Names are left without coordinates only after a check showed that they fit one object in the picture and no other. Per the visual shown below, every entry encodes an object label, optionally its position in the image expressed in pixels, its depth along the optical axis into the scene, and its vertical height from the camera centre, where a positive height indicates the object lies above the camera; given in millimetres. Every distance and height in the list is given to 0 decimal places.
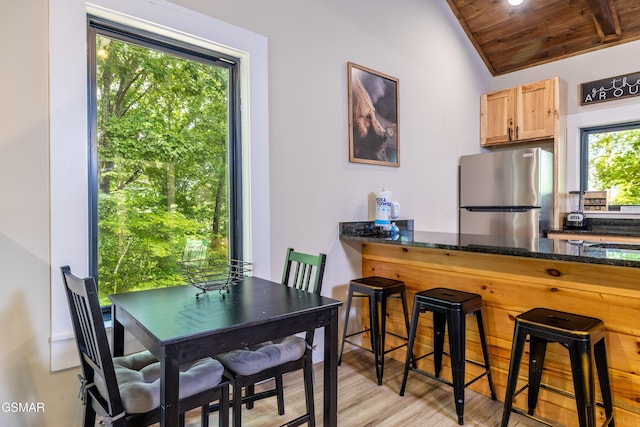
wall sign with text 3467 +1202
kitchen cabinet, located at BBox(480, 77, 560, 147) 3648 +1042
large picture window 1897 +320
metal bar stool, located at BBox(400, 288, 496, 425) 1942 -661
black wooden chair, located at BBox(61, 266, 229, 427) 1182 -625
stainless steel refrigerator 3432 +171
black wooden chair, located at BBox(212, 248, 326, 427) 1492 -669
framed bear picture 2918 +805
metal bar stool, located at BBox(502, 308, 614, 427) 1493 -648
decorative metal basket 1730 -339
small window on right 3539 +474
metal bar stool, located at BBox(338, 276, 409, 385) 2344 -613
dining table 1148 -397
